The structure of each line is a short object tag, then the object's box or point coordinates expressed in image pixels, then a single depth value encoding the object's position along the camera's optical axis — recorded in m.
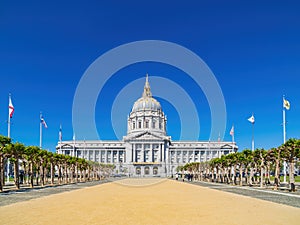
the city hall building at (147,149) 167.81
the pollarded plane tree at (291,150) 43.22
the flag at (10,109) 54.83
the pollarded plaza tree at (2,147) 41.72
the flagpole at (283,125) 64.31
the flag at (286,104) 59.91
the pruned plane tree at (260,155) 52.33
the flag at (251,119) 67.19
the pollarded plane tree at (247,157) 57.86
